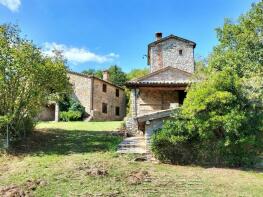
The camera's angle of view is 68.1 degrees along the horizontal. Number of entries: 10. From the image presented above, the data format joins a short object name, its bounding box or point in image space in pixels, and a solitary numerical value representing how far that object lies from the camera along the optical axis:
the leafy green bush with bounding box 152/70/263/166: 7.92
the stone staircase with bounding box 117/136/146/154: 8.85
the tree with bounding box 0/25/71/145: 9.26
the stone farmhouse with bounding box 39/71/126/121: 22.17
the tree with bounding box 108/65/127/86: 36.58
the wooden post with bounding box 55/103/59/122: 20.94
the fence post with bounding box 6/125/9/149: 9.26
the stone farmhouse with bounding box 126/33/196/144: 13.83
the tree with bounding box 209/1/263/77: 11.02
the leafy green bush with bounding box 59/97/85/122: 20.87
